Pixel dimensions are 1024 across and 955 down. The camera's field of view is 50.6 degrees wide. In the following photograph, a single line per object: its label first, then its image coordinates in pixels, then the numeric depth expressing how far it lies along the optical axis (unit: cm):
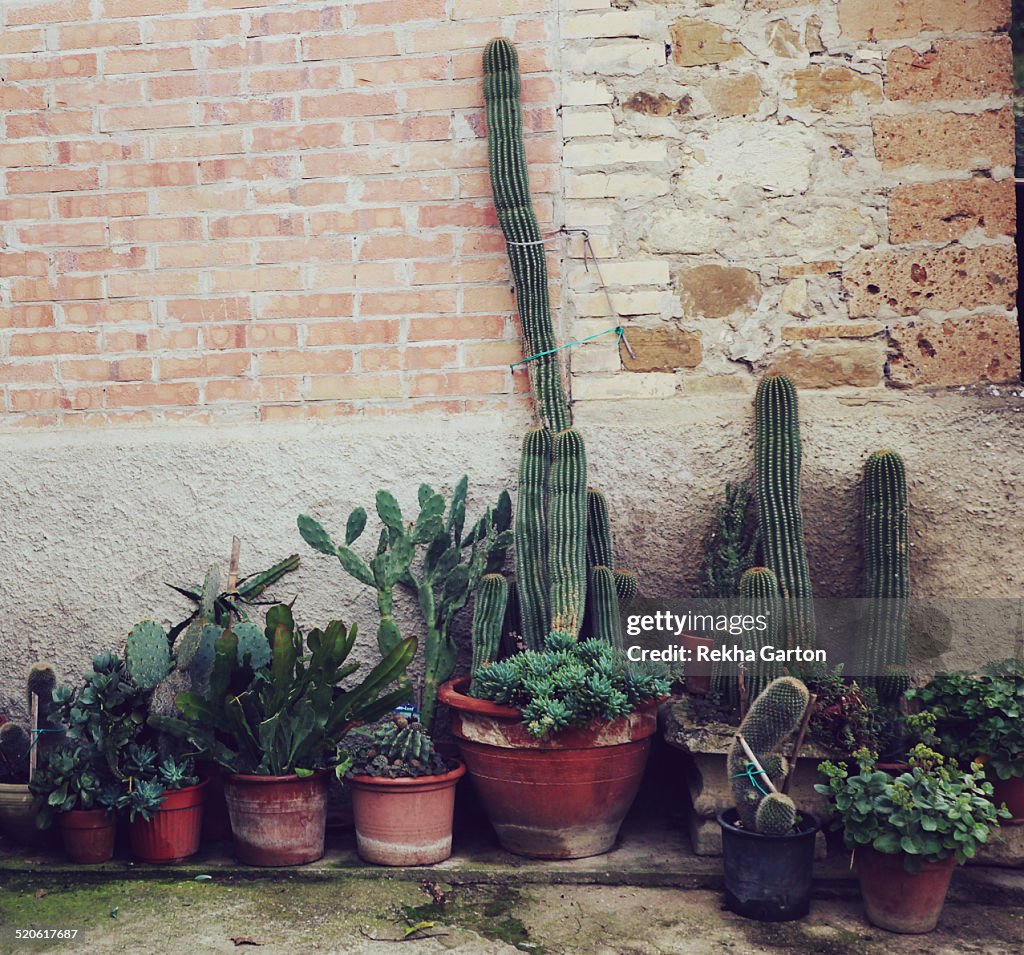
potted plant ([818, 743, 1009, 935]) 274
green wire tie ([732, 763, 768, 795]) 293
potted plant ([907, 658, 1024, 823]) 307
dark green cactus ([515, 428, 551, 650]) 351
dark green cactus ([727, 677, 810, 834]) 292
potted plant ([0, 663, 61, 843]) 341
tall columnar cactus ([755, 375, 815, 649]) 345
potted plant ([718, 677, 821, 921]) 287
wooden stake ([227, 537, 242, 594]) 374
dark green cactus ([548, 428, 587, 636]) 342
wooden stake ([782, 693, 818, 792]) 303
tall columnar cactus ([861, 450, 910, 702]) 341
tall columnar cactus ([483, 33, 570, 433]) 365
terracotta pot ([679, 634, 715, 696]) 351
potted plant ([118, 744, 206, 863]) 326
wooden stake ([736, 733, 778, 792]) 289
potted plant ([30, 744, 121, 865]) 326
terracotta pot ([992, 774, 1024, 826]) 315
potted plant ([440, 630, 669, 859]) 318
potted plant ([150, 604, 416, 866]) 322
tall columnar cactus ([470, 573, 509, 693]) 345
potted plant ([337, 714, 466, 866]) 325
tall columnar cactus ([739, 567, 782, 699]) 325
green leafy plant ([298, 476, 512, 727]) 352
